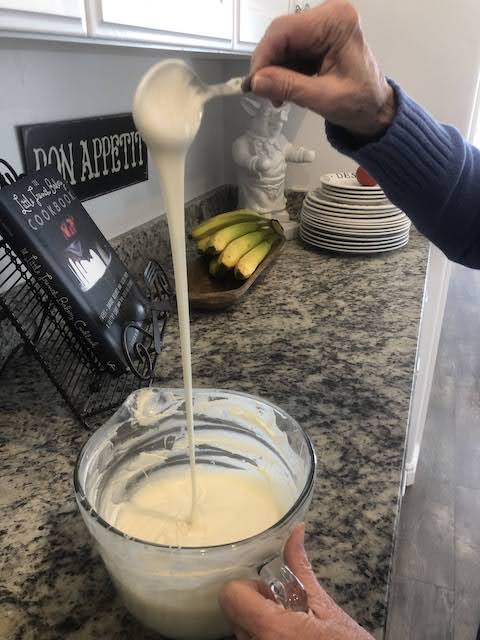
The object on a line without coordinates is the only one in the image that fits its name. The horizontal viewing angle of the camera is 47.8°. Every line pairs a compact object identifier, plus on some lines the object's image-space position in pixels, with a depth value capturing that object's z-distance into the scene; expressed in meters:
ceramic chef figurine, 1.37
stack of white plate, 1.34
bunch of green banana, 1.12
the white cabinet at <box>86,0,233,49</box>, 0.57
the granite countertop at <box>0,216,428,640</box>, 0.48
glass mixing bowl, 0.40
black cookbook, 0.66
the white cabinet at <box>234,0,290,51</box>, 0.91
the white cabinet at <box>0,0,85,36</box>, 0.46
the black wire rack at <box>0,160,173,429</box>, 0.69
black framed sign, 0.88
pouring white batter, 0.51
